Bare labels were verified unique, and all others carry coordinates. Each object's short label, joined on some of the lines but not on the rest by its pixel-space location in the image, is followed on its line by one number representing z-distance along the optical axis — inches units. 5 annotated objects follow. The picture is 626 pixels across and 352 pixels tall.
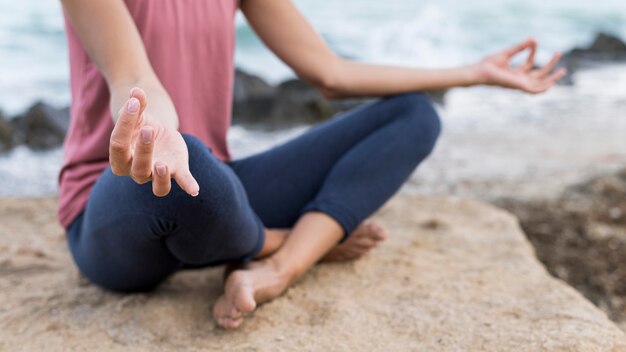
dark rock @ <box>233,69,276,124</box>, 246.5
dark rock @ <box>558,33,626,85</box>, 399.2
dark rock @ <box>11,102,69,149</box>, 201.6
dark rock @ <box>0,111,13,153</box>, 195.6
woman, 61.5
